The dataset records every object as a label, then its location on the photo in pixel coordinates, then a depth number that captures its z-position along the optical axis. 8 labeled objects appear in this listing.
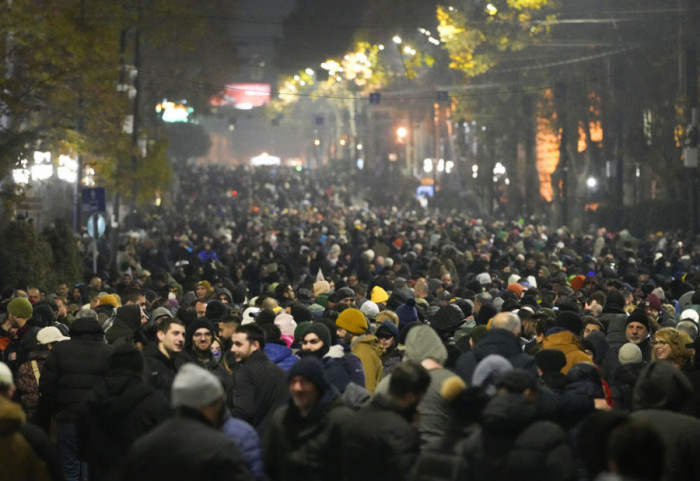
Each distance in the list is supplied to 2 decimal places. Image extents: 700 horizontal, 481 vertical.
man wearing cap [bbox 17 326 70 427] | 22.00
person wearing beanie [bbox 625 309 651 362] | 23.20
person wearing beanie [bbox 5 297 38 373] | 24.59
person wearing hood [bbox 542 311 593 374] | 20.09
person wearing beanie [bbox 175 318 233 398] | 20.05
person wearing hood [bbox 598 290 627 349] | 24.87
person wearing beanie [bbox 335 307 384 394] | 20.81
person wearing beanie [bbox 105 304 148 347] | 23.83
